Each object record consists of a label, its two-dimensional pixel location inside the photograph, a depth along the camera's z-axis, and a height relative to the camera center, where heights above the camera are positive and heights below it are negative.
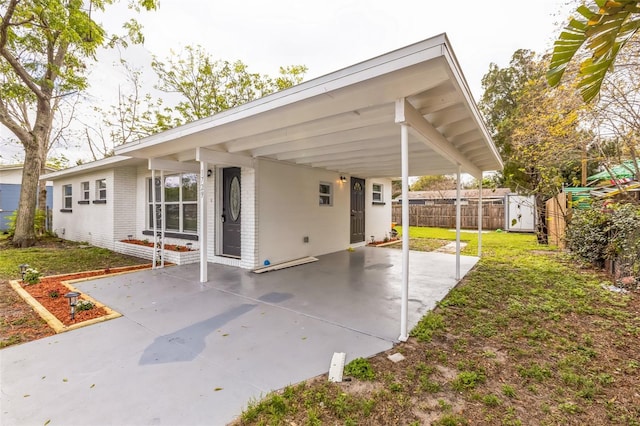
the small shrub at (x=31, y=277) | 4.61 -1.08
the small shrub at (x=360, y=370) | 2.20 -1.28
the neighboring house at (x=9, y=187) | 15.02 +1.34
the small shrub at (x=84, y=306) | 3.50 -1.19
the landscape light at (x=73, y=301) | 3.19 -1.03
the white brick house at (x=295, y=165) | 2.72 +1.08
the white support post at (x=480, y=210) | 7.57 -0.01
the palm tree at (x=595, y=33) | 1.64 +1.15
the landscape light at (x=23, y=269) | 4.69 -0.97
